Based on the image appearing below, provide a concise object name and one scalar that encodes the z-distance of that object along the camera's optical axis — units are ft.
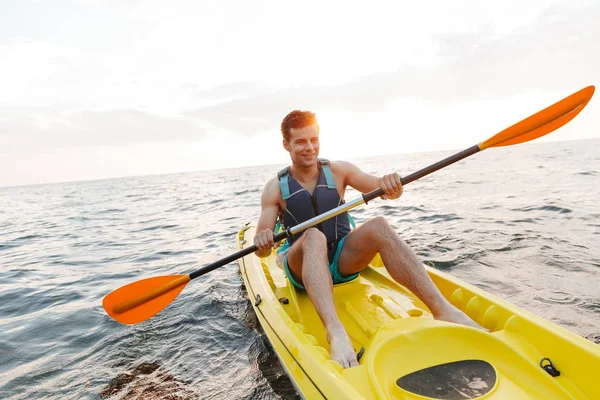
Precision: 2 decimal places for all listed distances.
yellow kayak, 5.96
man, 7.92
